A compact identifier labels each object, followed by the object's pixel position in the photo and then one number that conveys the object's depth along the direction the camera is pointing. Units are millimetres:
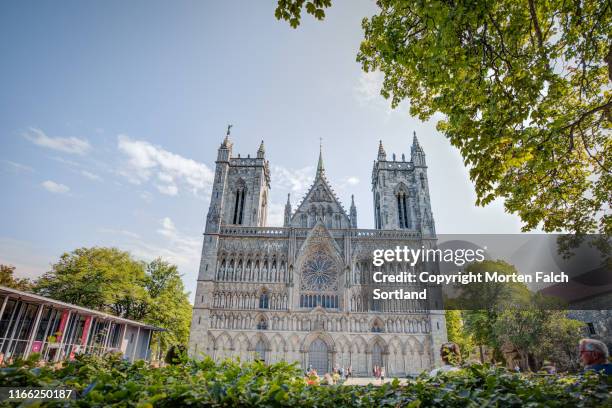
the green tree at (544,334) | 25109
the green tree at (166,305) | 34594
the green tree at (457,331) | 38656
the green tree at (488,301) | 30312
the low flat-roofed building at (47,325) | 16719
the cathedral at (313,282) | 29766
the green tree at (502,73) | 6770
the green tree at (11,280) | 34906
